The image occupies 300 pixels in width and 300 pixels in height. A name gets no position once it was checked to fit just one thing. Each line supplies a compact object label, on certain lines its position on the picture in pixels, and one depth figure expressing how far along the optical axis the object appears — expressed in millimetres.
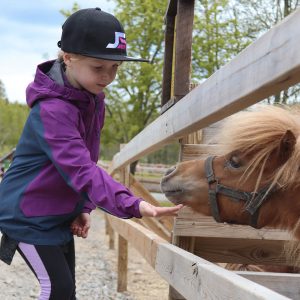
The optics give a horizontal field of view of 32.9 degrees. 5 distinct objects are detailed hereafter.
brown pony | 2516
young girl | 2373
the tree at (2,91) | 74350
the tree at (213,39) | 14734
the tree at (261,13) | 11586
